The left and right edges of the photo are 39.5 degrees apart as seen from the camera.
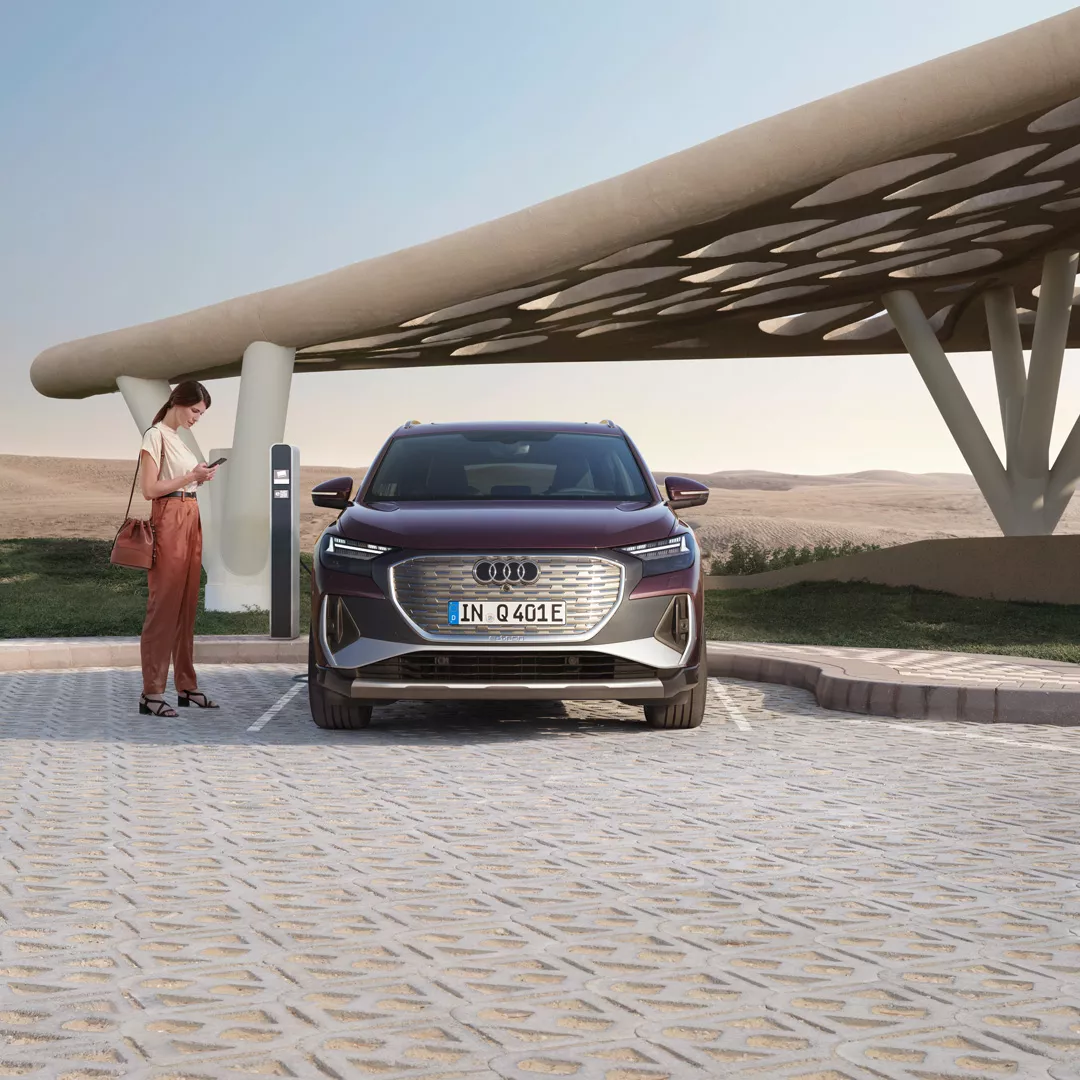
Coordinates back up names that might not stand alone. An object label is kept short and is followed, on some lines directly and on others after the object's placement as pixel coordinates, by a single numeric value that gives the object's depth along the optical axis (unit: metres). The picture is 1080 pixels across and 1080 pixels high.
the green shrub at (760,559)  27.36
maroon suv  7.71
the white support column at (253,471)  19.67
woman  8.78
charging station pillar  13.57
